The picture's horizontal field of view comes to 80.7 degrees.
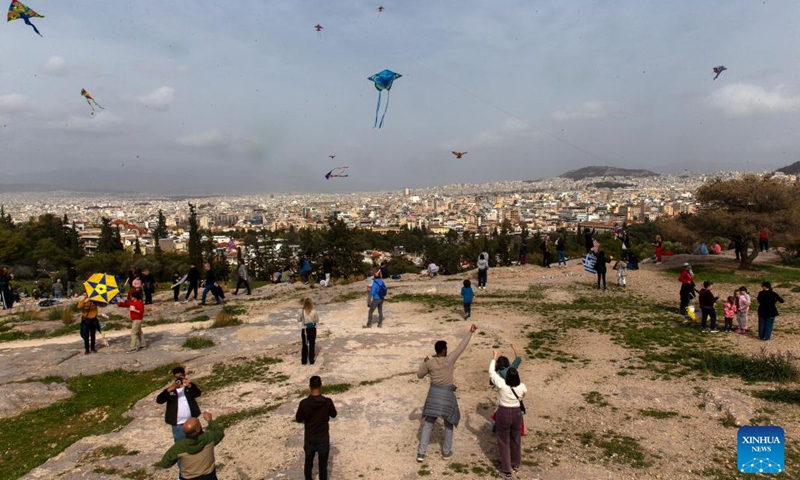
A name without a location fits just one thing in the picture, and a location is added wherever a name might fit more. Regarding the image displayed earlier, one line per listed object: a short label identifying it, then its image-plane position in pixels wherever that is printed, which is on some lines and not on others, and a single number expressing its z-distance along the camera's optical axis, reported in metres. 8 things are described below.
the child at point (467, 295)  13.48
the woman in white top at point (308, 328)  9.73
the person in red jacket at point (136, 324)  11.12
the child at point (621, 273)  18.19
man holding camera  5.80
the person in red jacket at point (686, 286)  13.15
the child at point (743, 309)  10.92
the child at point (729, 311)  11.27
